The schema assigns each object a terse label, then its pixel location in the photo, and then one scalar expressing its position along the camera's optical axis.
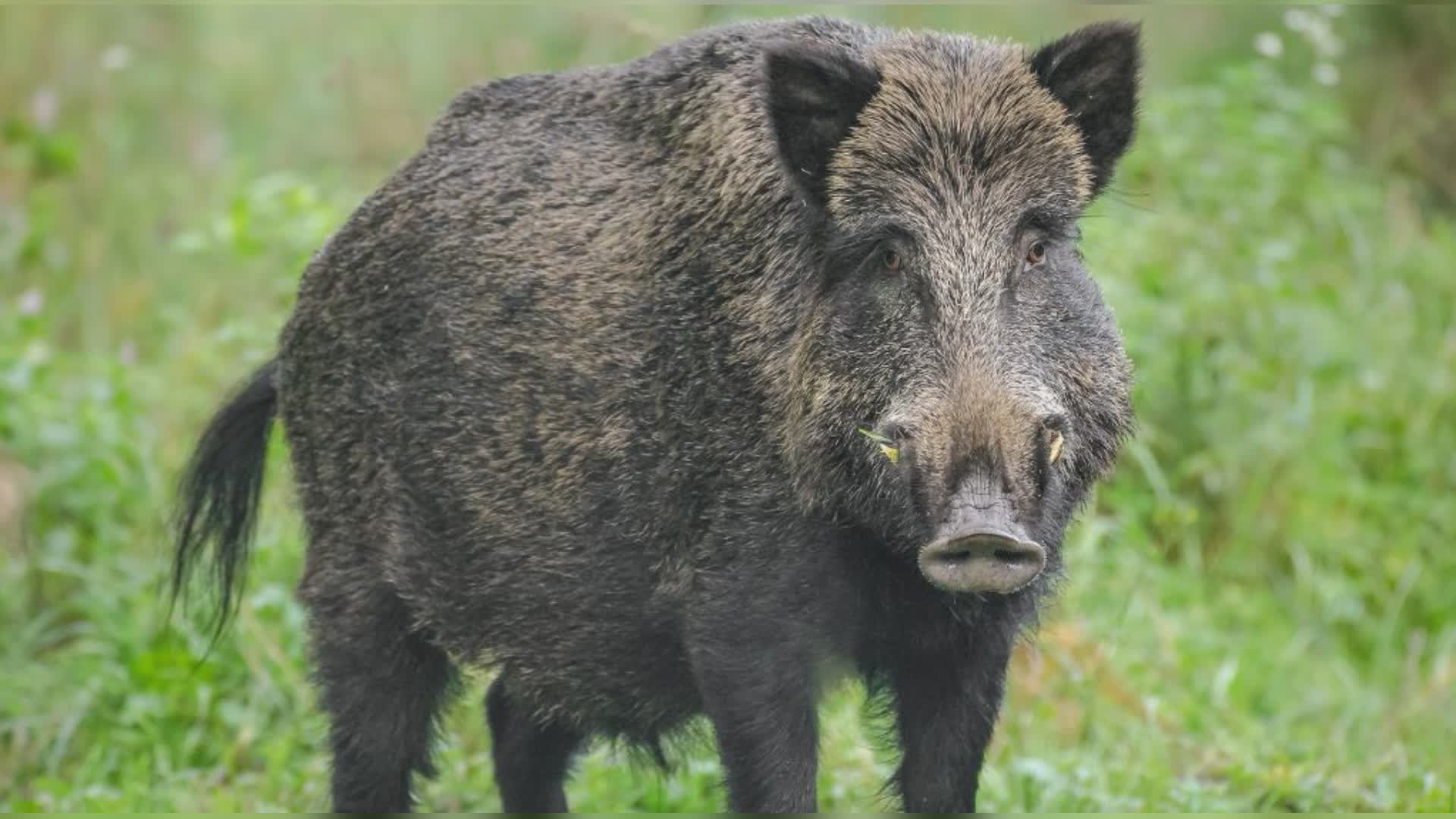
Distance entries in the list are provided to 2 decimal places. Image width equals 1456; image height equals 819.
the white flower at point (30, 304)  13.47
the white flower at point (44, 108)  15.25
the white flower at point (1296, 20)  15.26
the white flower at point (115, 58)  14.50
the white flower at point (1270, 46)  14.63
